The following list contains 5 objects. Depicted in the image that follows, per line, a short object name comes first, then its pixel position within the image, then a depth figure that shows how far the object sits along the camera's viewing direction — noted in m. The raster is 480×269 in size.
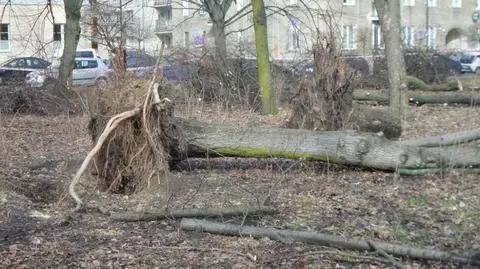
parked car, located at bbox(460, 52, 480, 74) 42.12
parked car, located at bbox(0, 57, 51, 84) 19.25
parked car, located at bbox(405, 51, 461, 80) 22.89
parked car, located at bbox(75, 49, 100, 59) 33.44
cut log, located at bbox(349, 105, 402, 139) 11.19
